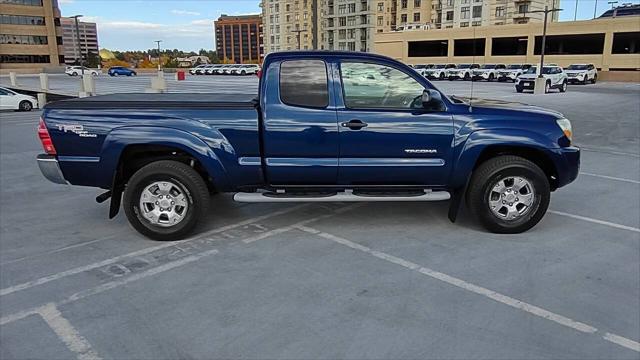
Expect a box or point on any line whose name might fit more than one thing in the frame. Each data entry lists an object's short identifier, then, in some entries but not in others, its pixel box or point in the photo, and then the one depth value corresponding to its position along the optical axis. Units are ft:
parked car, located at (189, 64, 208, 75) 271.02
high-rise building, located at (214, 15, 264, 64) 544.62
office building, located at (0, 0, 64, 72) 279.90
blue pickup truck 16.46
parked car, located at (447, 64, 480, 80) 177.58
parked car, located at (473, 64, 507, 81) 166.91
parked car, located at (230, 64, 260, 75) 248.52
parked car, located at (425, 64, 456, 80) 185.88
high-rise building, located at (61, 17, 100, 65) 531.91
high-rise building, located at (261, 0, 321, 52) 372.99
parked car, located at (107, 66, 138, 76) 246.47
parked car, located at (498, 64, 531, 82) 159.98
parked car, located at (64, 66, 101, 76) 233.74
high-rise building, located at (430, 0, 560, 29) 265.54
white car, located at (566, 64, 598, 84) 146.41
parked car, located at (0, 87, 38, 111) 73.36
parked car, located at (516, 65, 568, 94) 105.19
